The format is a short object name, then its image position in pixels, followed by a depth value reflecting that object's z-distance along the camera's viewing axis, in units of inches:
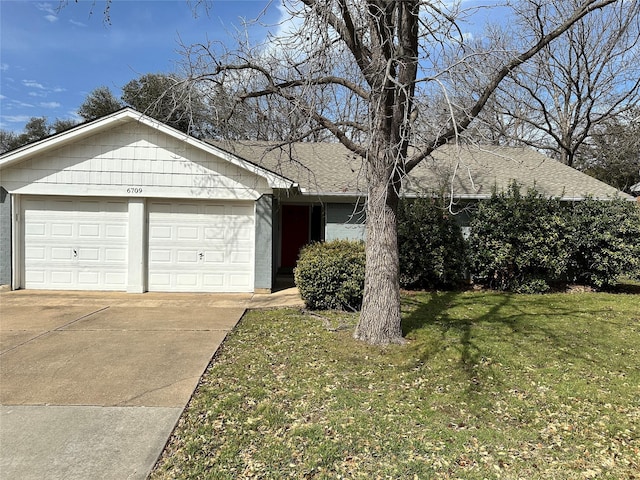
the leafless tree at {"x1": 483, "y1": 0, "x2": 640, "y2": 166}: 761.6
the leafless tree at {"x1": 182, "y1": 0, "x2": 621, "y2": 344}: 209.5
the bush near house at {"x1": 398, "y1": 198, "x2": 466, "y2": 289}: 407.2
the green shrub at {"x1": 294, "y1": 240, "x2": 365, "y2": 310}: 319.9
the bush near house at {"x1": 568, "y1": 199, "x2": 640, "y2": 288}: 408.5
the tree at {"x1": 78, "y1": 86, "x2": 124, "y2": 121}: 973.8
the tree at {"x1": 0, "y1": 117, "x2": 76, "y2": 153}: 1163.3
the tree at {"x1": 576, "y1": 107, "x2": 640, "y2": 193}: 882.1
